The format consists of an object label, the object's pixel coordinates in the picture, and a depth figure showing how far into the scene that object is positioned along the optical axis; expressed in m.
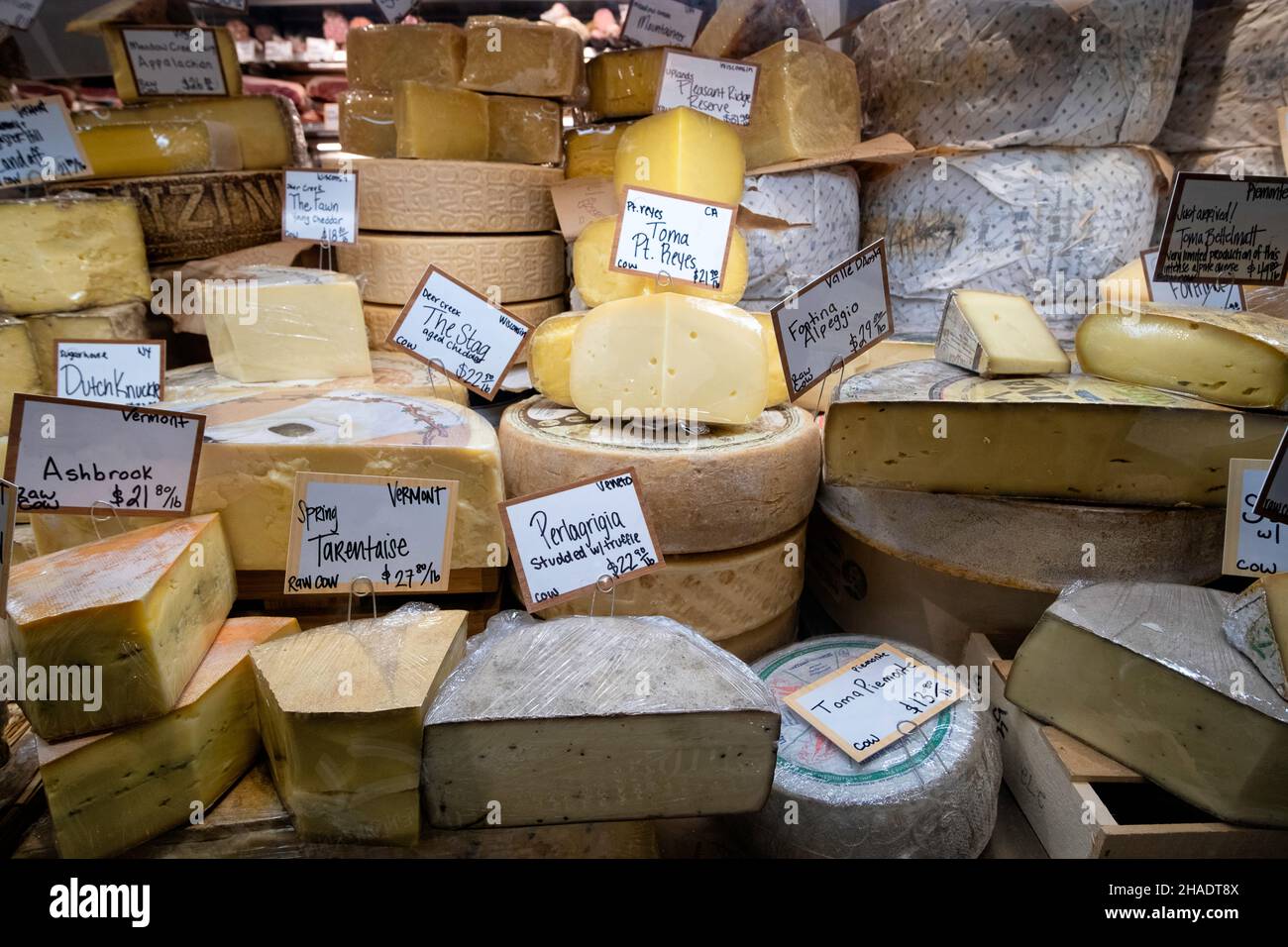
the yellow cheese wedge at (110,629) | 0.84
